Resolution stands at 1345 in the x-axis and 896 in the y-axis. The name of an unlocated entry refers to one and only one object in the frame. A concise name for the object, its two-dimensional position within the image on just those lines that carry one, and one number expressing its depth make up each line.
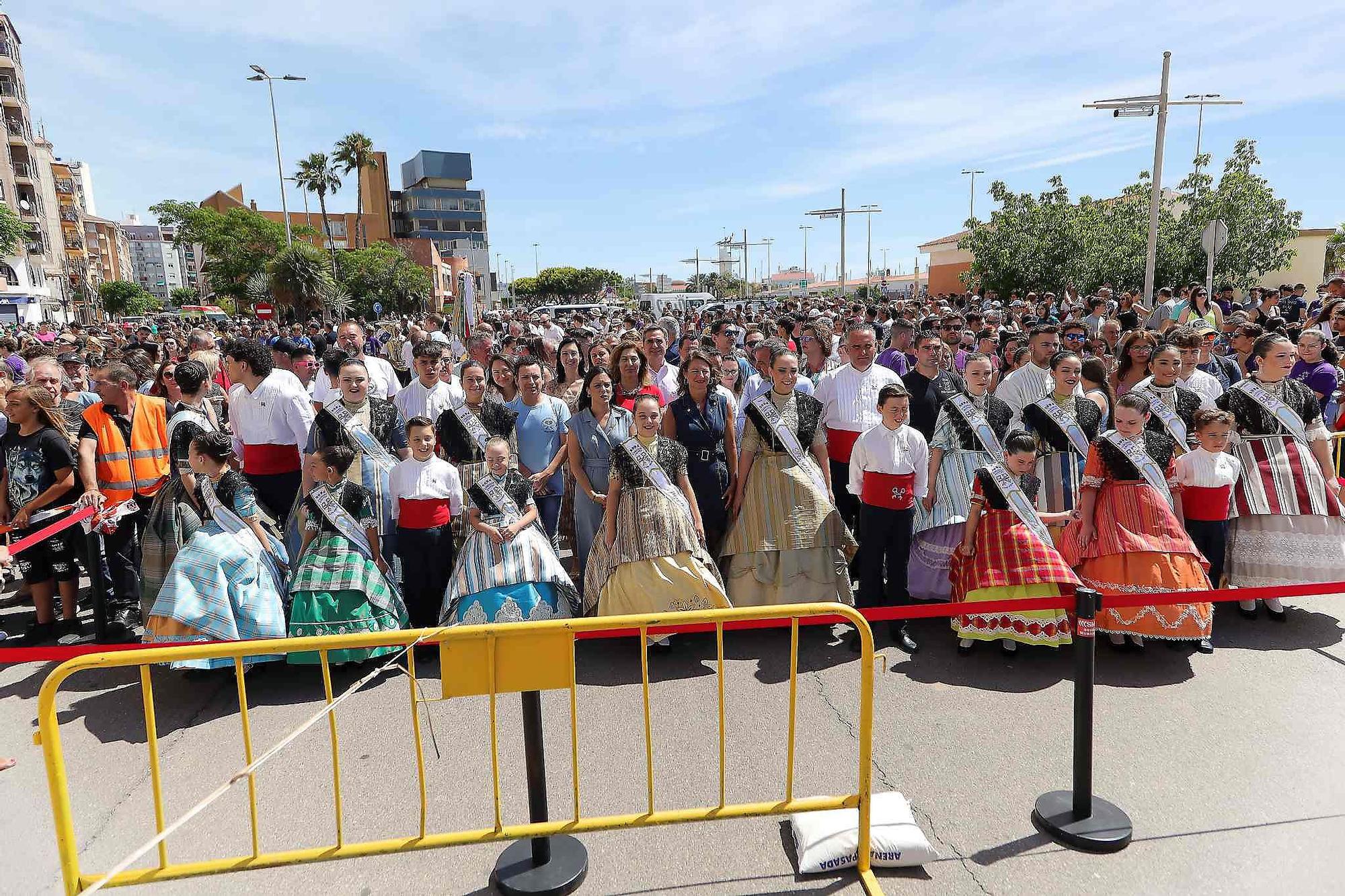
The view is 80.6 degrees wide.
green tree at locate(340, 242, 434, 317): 44.66
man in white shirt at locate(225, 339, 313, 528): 5.47
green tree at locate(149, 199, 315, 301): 41.09
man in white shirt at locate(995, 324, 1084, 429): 6.04
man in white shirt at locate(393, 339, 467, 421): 6.05
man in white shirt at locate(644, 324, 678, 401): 6.86
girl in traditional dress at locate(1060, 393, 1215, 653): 4.39
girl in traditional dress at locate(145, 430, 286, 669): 4.20
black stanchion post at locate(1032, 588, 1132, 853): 2.91
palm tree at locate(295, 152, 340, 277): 56.00
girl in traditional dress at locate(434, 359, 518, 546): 5.32
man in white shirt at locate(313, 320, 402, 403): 6.58
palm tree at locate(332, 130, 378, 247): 56.47
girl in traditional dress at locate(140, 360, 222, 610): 4.61
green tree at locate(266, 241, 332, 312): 34.81
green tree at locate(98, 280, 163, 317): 75.31
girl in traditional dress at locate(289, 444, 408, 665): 4.41
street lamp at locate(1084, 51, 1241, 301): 15.91
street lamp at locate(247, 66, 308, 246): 29.95
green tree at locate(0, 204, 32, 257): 30.36
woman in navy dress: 5.21
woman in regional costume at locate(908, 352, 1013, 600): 4.98
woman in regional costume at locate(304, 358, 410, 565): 5.35
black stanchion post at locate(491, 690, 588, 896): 2.71
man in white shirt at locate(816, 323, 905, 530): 5.77
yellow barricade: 2.38
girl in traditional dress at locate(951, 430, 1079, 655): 4.39
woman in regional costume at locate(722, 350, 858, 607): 4.86
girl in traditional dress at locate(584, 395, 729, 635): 4.47
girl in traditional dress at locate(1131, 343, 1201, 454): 5.29
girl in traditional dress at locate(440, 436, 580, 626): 4.52
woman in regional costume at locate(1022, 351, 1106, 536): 5.14
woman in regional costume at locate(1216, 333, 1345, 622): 4.97
